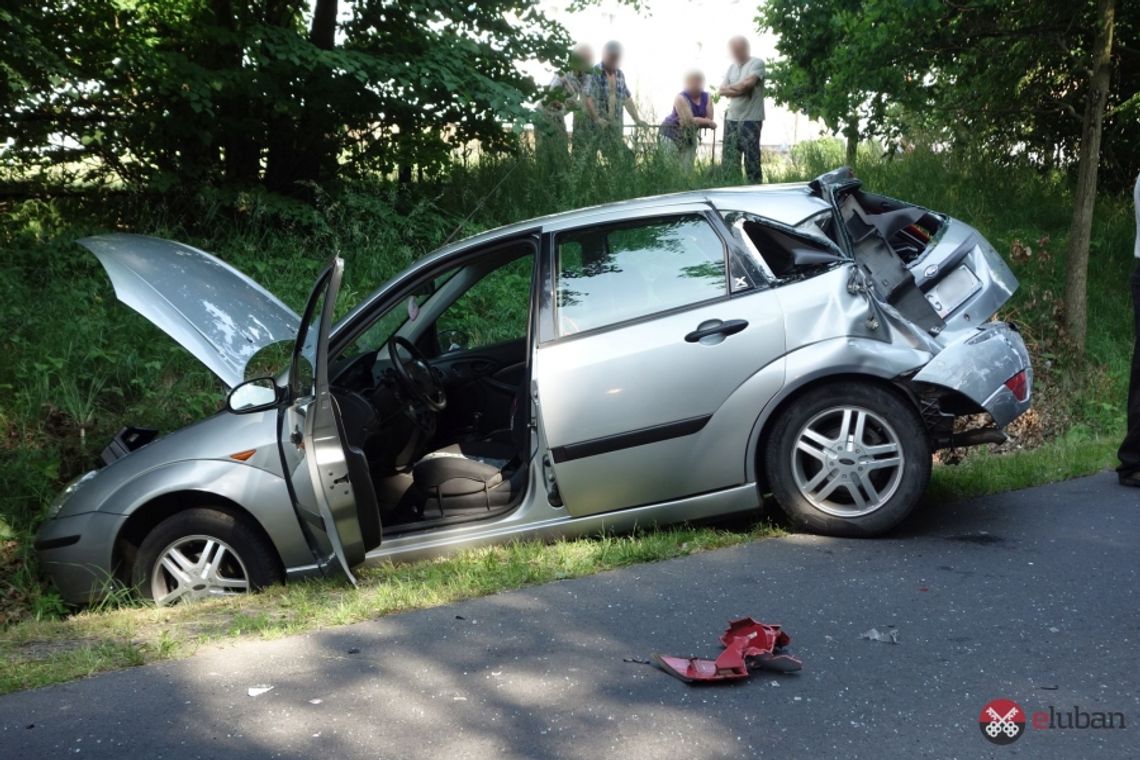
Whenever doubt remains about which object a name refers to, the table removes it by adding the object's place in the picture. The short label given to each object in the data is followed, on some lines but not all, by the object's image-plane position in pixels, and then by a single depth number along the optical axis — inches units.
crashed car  217.2
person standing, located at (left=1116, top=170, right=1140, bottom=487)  262.1
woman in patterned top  524.7
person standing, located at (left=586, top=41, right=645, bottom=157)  513.3
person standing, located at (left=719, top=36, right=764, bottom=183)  531.5
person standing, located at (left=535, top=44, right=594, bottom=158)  446.9
